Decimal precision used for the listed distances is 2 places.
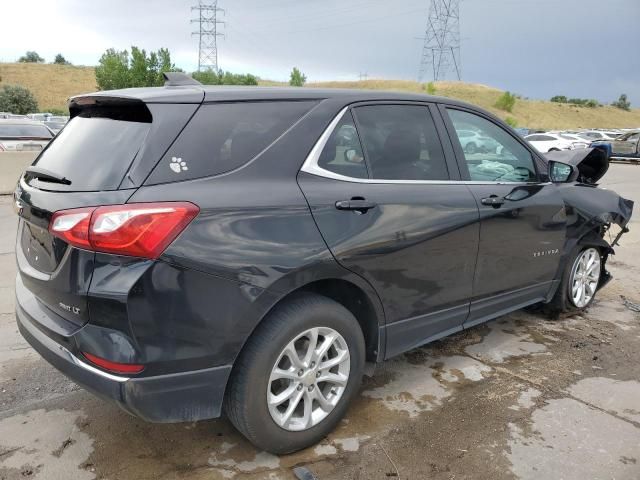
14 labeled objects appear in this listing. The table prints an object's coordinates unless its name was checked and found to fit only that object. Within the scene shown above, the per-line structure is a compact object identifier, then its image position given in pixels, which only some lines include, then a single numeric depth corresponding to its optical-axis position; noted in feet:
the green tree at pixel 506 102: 257.14
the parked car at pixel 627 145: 80.94
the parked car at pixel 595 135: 114.71
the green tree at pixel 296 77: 240.32
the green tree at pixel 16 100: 184.34
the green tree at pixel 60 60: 333.21
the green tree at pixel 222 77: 188.44
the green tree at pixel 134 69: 163.32
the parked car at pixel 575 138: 98.01
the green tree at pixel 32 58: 327.20
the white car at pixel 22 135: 40.81
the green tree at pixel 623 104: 335.55
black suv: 7.02
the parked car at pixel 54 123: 81.30
